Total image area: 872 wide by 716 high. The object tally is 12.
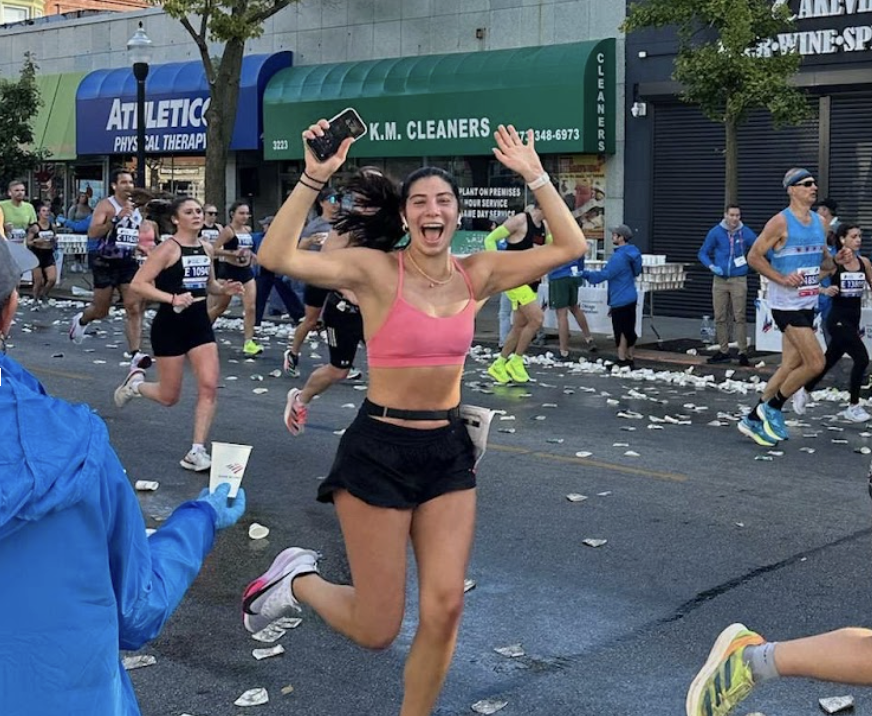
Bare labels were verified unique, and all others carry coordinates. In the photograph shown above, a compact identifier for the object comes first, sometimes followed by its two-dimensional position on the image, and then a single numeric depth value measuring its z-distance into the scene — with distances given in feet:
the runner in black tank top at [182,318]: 30.40
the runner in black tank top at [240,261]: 54.75
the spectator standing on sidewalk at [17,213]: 68.69
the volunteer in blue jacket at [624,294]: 53.21
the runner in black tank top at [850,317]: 39.32
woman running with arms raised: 14.84
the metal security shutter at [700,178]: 64.80
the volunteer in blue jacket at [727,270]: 53.47
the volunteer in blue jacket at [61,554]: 7.11
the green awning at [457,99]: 70.38
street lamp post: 75.00
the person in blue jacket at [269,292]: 64.54
